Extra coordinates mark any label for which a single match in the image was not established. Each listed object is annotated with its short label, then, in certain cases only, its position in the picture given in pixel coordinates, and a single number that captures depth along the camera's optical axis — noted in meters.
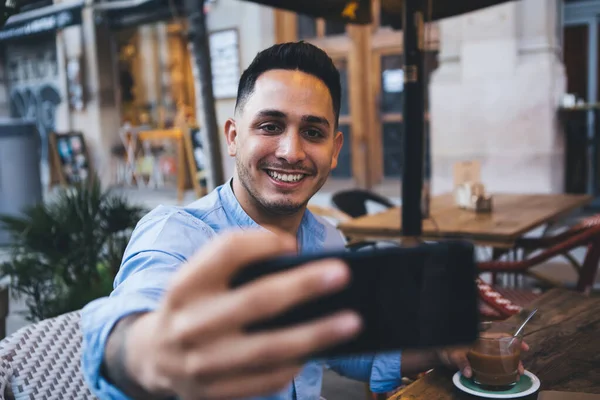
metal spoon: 1.26
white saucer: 1.19
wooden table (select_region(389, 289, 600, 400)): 1.27
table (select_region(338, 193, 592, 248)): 3.14
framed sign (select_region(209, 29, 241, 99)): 9.10
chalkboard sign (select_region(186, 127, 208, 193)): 8.90
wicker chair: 1.35
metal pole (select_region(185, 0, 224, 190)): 3.58
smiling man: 0.49
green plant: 3.12
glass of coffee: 1.22
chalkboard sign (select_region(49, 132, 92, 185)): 11.13
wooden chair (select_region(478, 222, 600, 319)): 3.03
